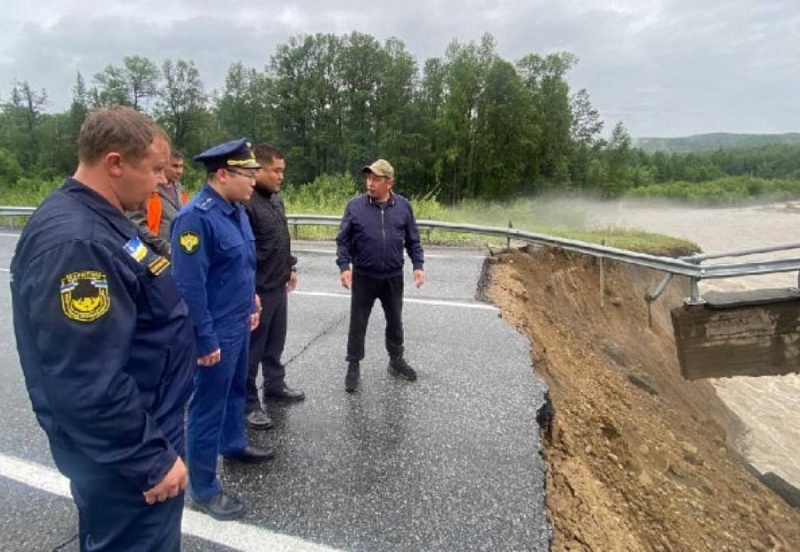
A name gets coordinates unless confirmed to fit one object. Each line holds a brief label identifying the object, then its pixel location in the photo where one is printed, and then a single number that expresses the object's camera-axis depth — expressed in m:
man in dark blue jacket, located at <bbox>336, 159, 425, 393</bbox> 4.05
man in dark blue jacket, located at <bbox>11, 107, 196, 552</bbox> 1.44
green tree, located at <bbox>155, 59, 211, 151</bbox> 47.53
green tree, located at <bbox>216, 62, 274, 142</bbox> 49.44
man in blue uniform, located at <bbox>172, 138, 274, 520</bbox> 2.48
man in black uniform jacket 3.51
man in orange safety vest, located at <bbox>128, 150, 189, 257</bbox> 4.04
